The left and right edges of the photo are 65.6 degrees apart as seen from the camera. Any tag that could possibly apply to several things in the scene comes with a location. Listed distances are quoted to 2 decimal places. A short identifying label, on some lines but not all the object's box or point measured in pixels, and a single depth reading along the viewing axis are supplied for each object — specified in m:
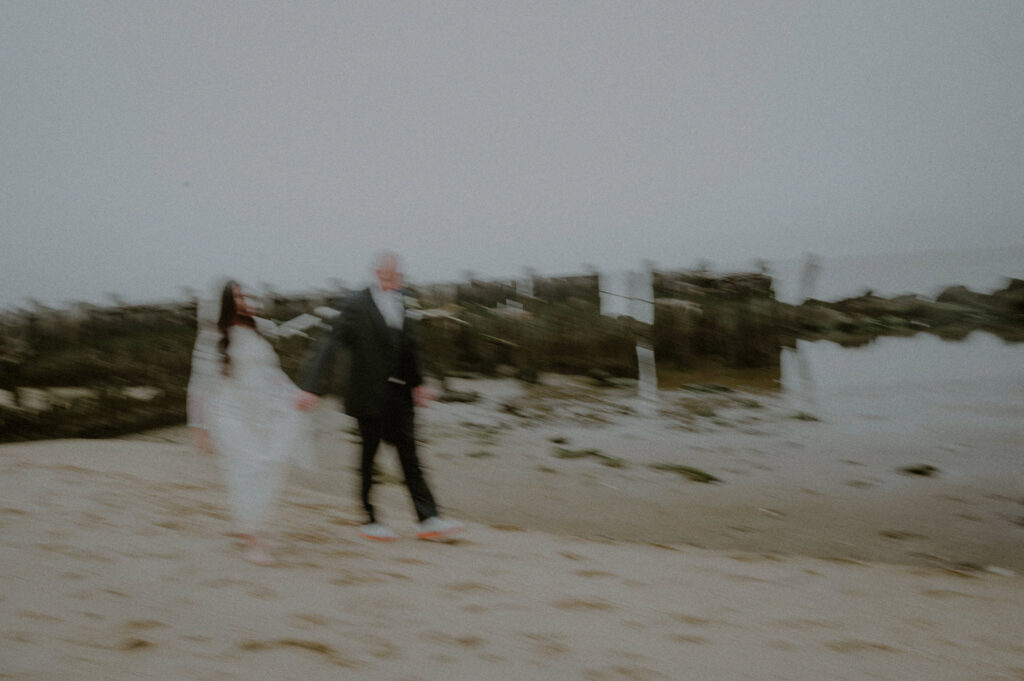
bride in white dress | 4.41
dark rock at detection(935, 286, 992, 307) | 27.05
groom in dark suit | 4.78
